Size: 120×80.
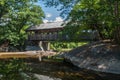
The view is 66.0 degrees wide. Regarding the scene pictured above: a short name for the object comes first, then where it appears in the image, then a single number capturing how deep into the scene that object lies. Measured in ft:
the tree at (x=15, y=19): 59.71
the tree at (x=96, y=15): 28.19
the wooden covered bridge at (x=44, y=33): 63.20
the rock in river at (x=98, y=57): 24.41
